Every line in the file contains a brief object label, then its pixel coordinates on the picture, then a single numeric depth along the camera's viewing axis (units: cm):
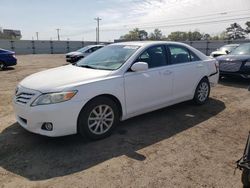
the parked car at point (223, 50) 974
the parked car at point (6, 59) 1041
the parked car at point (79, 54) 1309
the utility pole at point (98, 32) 5417
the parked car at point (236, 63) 650
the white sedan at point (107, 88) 283
